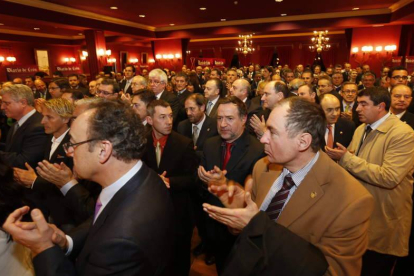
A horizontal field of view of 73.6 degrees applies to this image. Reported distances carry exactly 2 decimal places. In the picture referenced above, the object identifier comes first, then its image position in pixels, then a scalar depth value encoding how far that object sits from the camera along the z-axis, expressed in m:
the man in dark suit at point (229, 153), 2.58
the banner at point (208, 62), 14.18
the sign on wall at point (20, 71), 10.87
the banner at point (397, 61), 10.86
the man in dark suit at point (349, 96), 5.16
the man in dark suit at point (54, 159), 2.50
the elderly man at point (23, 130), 2.98
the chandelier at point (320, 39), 14.00
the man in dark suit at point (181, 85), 6.00
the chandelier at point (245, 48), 15.70
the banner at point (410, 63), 9.79
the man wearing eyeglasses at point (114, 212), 1.20
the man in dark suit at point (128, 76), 7.50
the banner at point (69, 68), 11.96
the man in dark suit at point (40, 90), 7.23
